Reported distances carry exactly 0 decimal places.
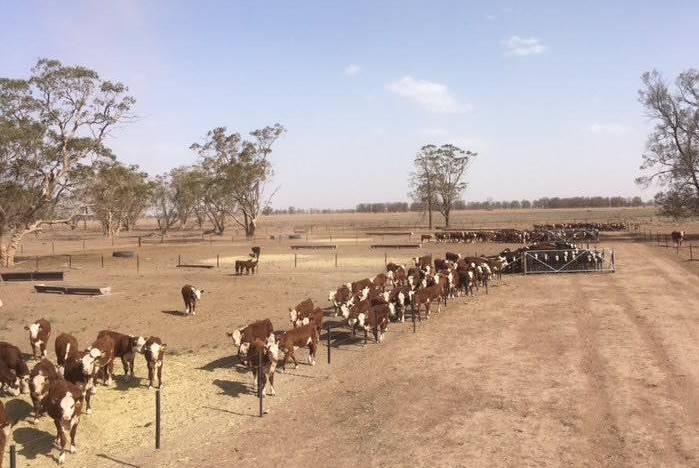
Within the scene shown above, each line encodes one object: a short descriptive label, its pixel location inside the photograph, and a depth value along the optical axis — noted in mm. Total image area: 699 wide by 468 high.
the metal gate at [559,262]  28453
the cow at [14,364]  10461
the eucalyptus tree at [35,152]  36125
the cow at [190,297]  19016
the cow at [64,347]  11685
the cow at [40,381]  9055
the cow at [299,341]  12500
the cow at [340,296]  17828
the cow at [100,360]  9922
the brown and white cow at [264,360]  11008
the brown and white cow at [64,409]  8281
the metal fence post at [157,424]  8641
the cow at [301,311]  14594
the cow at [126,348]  11859
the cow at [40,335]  13109
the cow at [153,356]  11266
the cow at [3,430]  7586
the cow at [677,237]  40125
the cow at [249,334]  12656
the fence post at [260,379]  10031
